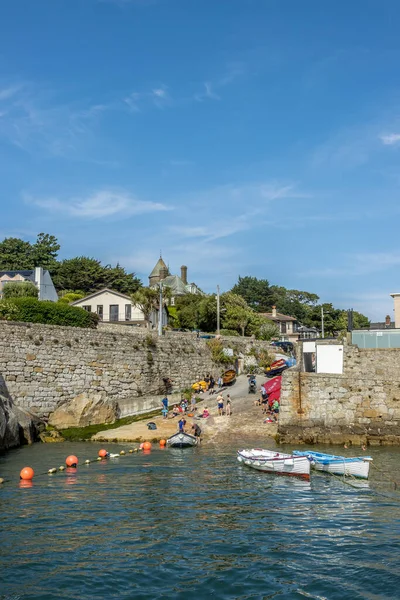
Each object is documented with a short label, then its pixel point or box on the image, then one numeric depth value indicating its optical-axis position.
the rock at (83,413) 34.53
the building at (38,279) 67.31
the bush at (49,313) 40.94
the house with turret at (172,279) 96.28
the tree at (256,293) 119.31
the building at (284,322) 89.75
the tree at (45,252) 91.81
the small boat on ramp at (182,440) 29.97
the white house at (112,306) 66.62
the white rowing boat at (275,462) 22.45
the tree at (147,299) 57.06
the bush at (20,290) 56.72
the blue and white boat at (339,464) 21.75
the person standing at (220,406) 36.78
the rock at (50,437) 32.22
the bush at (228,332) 64.47
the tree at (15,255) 89.19
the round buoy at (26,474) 21.97
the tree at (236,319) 68.25
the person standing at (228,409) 36.47
